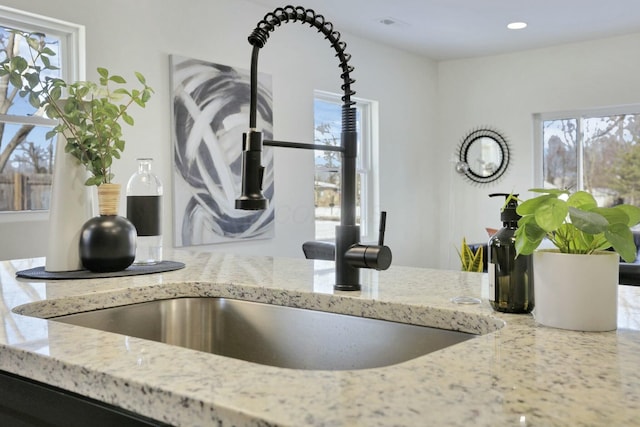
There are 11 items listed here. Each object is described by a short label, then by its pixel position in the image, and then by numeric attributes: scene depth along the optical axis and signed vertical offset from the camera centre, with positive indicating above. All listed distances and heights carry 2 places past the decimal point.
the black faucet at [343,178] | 1.10 +0.05
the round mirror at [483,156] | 6.15 +0.52
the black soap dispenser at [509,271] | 0.97 -0.10
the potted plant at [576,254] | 0.83 -0.07
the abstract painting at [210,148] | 3.84 +0.39
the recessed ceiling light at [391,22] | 4.86 +1.50
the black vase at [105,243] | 1.42 -0.08
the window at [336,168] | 5.02 +0.34
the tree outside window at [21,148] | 3.14 +0.31
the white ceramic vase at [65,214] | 1.45 -0.02
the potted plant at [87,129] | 1.43 +0.19
